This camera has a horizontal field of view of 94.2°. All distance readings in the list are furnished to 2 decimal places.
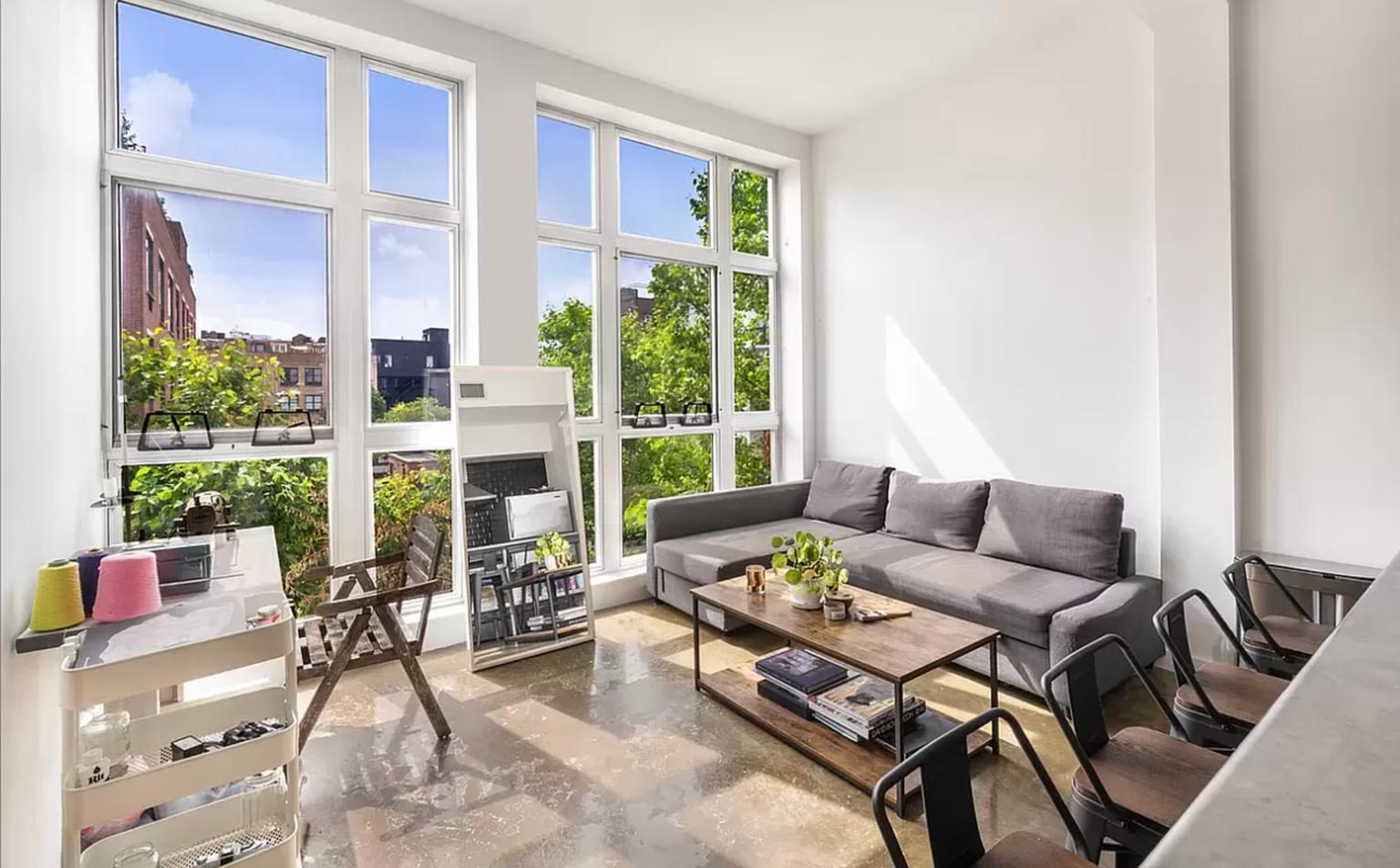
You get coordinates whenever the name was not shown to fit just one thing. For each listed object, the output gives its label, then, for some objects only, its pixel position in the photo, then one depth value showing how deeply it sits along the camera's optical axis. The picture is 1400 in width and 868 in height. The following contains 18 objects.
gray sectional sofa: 3.09
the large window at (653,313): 4.55
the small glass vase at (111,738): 1.60
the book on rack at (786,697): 2.86
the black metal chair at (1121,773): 1.40
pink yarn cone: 1.80
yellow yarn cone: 1.67
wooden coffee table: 2.38
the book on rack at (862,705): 2.61
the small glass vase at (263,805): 1.68
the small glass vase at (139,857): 1.50
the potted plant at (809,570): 2.93
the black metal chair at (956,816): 1.17
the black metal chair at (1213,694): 1.73
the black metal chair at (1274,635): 2.11
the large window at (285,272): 3.12
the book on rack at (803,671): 2.90
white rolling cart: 1.46
